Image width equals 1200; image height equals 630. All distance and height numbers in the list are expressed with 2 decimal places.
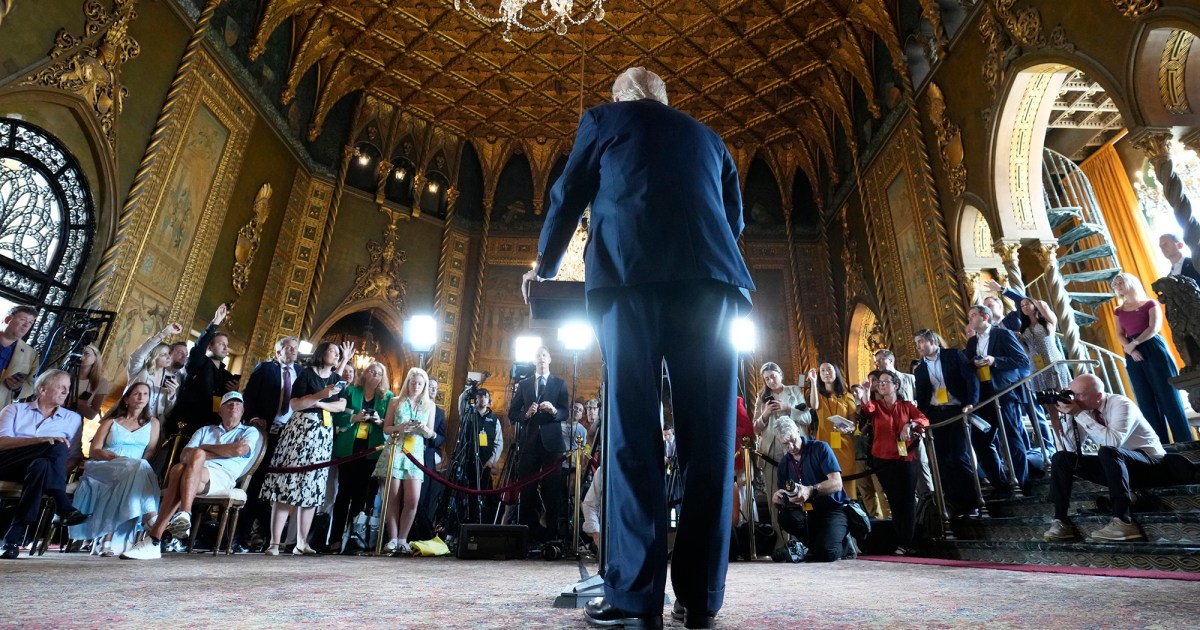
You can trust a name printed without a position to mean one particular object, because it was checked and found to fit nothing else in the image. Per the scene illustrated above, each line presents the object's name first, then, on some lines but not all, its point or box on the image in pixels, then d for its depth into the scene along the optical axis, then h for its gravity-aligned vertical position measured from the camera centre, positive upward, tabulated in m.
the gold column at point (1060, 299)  6.88 +2.93
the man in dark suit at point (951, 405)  4.88 +1.16
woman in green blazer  5.08 +0.72
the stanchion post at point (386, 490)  4.56 +0.34
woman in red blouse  4.88 +0.70
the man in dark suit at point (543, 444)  5.42 +0.82
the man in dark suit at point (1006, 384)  4.84 +1.30
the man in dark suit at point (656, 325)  1.32 +0.50
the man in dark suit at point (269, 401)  4.86 +1.04
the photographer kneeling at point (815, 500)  4.46 +0.32
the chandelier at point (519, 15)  10.45 +9.11
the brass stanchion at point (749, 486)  4.51 +0.40
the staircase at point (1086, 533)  2.95 +0.09
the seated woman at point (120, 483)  3.60 +0.28
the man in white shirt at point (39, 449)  3.40 +0.45
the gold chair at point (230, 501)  4.09 +0.21
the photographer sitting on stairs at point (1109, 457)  3.36 +0.52
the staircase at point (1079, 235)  8.16 +4.81
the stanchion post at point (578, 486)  4.18 +0.36
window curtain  10.08 +5.41
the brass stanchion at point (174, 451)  4.56 +0.59
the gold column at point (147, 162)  7.37 +4.73
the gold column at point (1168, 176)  5.02 +3.18
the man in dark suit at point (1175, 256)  4.83 +2.31
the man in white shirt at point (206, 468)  3.67 +0.41
